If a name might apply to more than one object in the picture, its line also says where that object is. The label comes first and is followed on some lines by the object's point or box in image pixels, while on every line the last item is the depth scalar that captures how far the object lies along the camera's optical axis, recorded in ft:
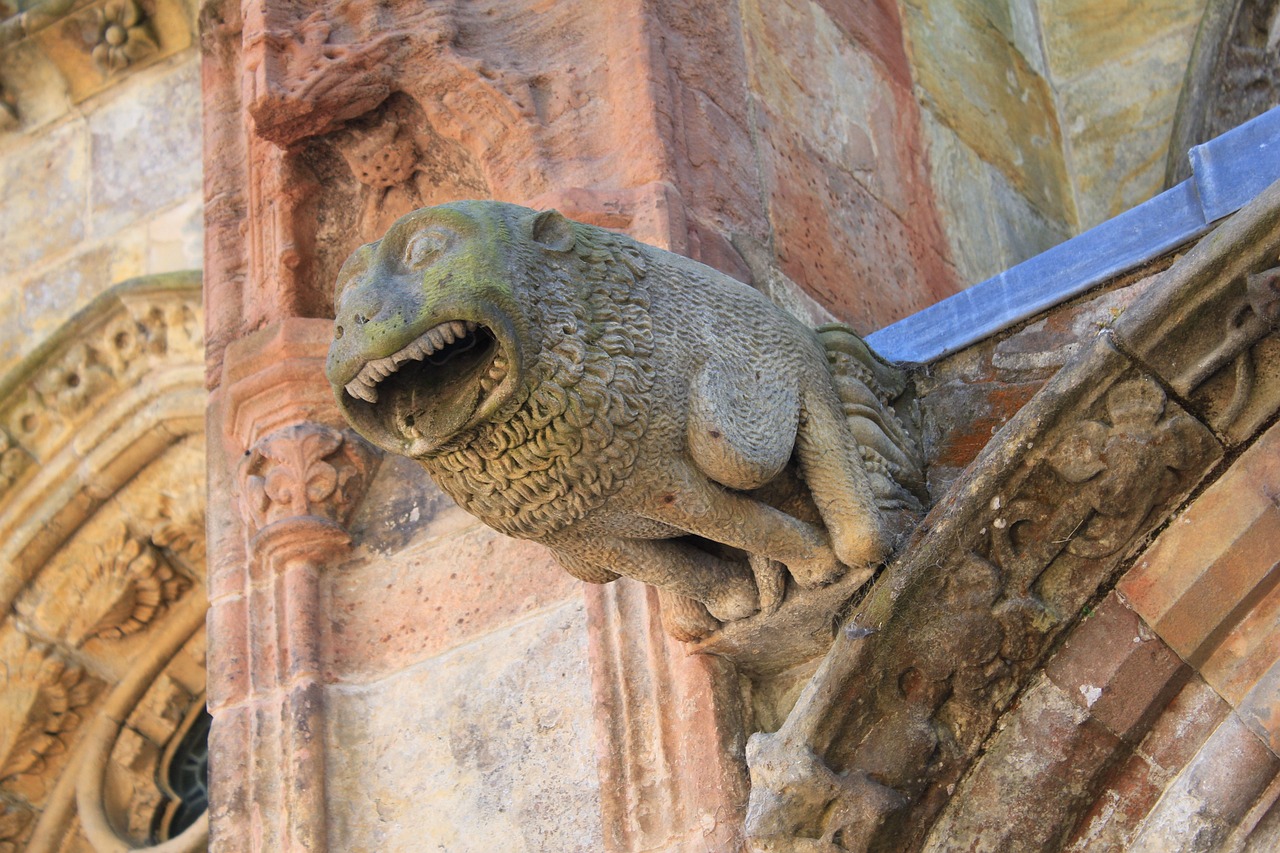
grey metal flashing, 11.37
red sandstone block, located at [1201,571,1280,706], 9.45
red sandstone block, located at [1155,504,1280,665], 9.55
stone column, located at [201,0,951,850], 12.34
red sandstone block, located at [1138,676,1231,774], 9.53
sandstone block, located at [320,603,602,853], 11.34
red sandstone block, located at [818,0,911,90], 15.99
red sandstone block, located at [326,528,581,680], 12.03
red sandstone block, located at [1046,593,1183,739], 9.61
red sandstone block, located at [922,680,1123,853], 9.68
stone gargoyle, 9.43
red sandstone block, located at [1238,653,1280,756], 9.16
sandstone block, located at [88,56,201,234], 21.39
